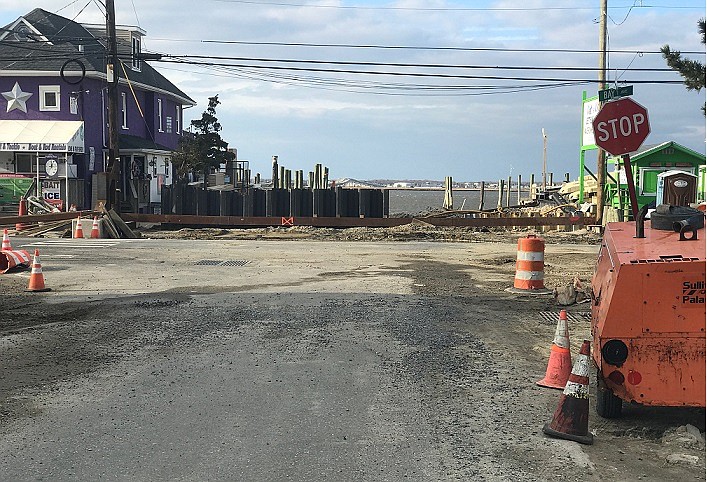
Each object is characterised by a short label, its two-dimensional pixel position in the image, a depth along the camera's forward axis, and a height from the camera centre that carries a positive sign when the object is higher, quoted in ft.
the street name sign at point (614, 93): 47.67 +6.38
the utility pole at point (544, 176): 201.33 +6.74
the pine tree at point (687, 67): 45.42 +7.46
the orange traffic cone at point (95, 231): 82.69 -3.27
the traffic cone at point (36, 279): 43.50 -4.31
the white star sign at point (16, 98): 124.47 +15.32
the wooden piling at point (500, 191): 208.88 +2.24
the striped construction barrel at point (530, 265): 43.47 -3.45
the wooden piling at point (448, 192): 209.77 +2.01
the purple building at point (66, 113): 119.85 +13.37
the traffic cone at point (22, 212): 89.94 -1.71
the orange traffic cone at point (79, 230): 81.56 -3.14
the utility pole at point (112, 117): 93.71 +9.58
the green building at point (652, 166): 92.17 +3.97
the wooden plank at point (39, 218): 81.22 -2.00
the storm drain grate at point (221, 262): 56.44 -4.44
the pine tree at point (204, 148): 153.07 +10.09
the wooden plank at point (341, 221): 93.42 -2.53
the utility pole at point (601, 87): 98.22 +13.92
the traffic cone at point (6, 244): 54.34 -3.11
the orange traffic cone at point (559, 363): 23.80 -4.78
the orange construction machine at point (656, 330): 19.15 -3.04
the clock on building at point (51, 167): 117.29 +4.51
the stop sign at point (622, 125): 29.25 +2.70
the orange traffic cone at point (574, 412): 19.22 -5.01
